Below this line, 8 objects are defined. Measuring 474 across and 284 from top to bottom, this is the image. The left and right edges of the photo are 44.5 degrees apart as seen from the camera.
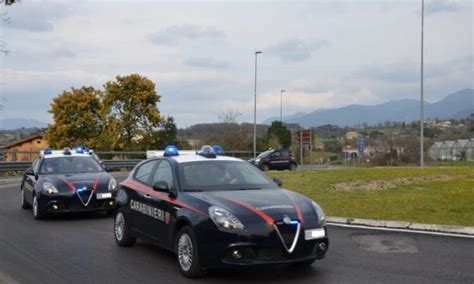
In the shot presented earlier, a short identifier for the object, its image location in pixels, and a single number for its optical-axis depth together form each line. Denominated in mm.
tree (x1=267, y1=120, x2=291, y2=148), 70456
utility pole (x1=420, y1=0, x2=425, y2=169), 31359
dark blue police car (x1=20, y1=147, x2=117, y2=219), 11992
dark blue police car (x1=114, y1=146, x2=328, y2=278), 6293
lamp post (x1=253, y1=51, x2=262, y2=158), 48688
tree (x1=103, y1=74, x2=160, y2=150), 51219
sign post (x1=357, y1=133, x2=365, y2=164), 45750
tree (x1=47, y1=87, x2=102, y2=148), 57688
